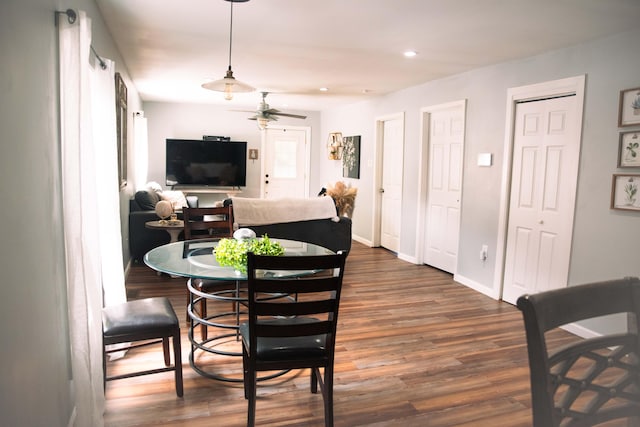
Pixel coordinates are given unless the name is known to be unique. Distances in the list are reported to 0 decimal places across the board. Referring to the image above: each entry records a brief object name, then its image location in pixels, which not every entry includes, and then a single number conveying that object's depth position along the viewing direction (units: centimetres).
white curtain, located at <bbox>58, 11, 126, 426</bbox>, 195
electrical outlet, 485
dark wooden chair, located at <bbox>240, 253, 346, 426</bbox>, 203
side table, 499
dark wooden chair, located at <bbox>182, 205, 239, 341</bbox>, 327
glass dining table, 245
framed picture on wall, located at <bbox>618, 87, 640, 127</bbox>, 329
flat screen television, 867
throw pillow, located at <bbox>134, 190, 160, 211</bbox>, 586
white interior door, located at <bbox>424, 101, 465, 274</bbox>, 541
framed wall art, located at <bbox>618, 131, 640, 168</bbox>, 330
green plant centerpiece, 251
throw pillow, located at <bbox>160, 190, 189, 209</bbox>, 678
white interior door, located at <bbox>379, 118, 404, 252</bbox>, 672
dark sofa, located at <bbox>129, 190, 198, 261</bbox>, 550
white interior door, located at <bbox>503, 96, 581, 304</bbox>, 388
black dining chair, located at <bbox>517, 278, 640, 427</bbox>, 104
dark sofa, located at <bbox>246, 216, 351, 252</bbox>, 505
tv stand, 883
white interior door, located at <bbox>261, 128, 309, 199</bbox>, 954
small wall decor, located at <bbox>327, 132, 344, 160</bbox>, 862
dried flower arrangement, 592
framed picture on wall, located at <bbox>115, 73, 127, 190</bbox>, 424
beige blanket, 492
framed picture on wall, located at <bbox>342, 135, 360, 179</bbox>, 784
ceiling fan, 638
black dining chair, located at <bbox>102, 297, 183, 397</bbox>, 242
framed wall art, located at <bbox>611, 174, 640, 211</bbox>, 330
